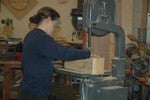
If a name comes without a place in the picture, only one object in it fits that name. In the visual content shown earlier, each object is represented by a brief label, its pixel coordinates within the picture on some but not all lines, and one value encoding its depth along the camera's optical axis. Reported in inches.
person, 111.7
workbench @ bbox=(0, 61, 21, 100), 186.1
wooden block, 97.3
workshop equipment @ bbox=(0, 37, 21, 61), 192.6
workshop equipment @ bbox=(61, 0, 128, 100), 93.4
